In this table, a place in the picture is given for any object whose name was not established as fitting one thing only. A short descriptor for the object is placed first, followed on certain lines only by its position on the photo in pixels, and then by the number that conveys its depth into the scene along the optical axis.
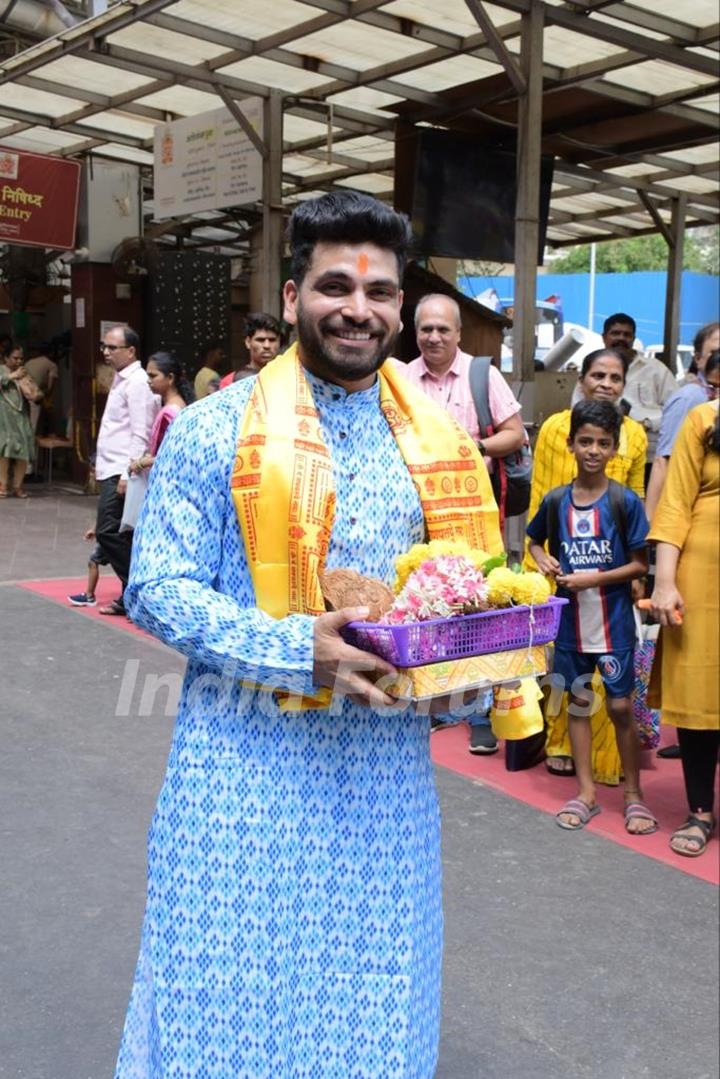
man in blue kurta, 1.89
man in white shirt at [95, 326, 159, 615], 7.71
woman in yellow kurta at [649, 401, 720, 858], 4.30
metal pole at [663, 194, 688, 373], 15.33
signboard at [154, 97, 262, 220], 11.05
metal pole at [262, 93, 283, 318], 10.70
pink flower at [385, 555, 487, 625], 1.79
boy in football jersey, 4.58
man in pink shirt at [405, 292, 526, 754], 4.86
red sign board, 13.23
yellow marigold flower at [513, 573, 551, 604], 1.92
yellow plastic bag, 2.09
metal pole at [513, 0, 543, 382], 8.65
